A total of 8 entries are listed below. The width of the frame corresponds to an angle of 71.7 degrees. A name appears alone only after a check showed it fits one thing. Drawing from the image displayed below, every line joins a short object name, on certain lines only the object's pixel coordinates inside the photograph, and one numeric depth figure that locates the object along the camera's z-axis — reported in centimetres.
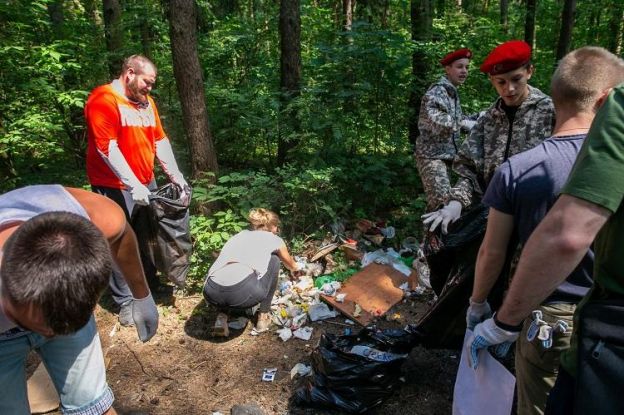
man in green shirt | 109
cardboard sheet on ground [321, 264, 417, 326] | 397
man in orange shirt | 369
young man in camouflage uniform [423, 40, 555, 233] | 267
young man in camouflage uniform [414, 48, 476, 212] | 407
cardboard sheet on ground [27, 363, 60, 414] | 301
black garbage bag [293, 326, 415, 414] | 279
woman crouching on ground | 354
